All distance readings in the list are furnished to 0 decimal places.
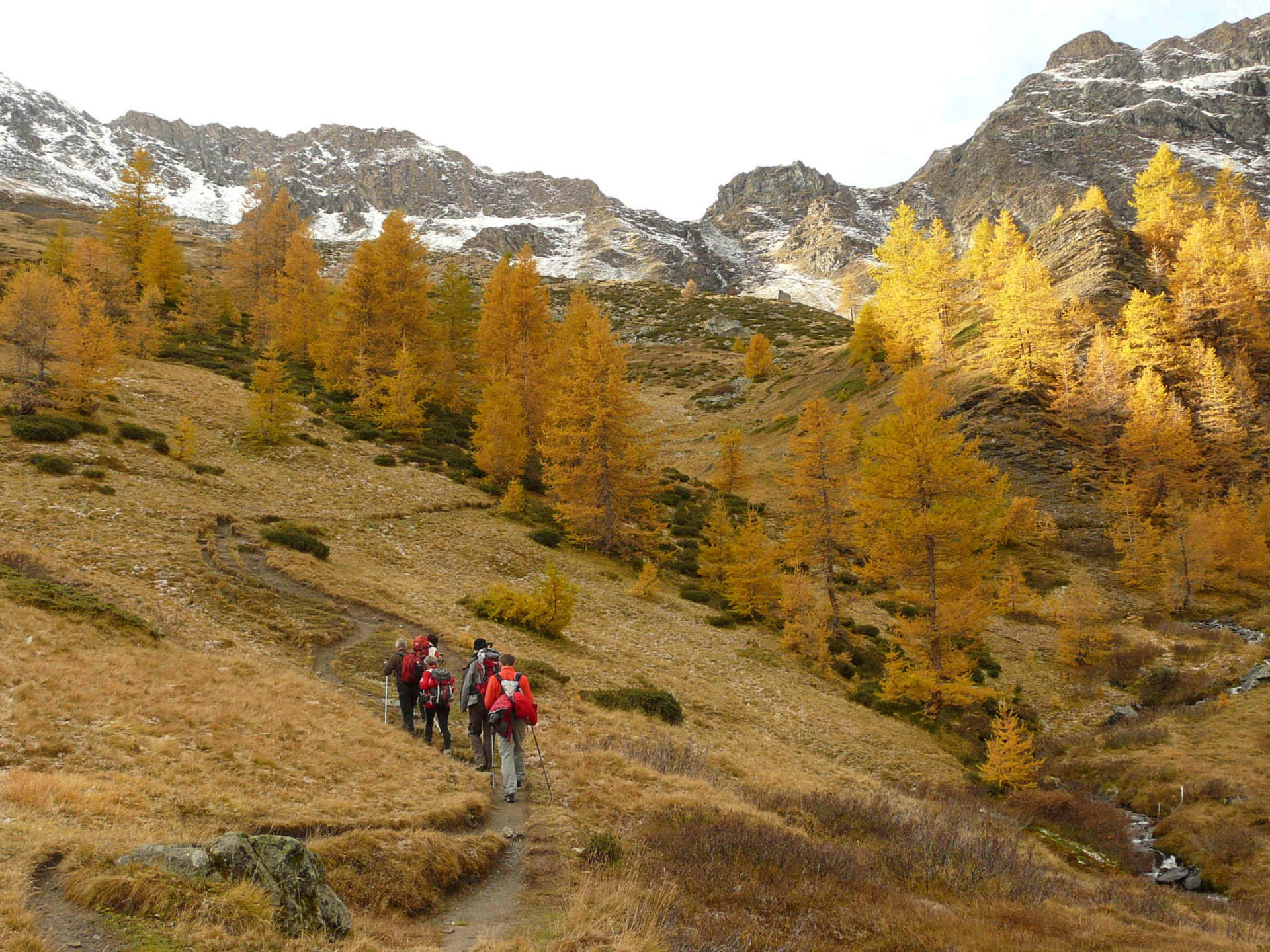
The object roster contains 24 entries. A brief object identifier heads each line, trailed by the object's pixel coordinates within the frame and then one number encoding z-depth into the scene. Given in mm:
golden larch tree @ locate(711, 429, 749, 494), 42688
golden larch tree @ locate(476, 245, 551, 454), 42000
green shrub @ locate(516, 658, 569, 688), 16281
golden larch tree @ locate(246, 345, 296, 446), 29219
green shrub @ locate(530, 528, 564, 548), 29719
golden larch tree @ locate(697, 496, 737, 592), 31625
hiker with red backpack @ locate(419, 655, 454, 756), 11852
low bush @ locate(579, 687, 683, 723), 16359
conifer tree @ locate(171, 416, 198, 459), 25078
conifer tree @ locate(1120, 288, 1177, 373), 42156
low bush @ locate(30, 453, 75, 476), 20234
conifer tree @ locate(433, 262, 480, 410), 48506
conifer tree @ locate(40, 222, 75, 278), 42003
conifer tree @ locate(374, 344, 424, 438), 36969
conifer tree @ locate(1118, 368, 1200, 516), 38375
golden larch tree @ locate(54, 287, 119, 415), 24312
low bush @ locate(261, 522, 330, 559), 21125
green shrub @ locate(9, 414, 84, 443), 22031
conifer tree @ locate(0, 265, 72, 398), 22969
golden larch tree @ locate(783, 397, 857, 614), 28781
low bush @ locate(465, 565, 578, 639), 20312
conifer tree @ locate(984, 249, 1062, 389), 44281
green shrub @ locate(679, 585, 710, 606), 29500
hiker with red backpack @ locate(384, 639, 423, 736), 12273
